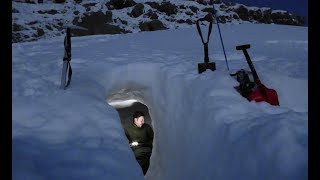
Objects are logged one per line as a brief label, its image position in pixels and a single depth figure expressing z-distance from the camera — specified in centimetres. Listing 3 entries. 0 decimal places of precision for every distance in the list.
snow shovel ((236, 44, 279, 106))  285
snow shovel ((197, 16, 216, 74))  357
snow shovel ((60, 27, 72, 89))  283
